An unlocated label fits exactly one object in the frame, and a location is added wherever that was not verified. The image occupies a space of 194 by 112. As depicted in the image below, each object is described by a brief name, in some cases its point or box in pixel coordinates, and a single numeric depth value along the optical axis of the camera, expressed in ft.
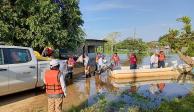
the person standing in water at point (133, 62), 30.62
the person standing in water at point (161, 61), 33.19
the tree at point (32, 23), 33.84
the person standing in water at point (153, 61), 32.84
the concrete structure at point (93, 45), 70.66
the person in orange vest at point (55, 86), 11.29
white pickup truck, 15.58
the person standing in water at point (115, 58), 35.97
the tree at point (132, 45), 108.63
